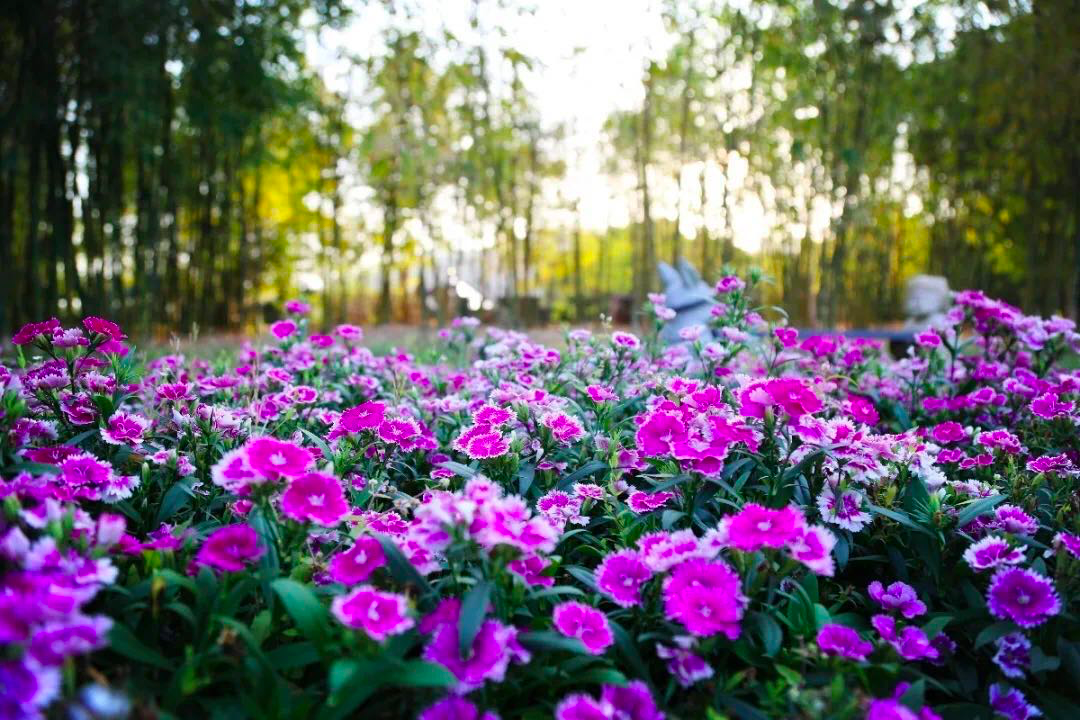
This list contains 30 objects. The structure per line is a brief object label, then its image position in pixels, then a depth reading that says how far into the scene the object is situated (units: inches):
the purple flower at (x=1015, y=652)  15.7
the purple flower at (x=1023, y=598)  15.3
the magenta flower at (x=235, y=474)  13.8
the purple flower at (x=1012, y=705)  15.1
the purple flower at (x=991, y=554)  16.2
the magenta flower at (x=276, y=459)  13.9
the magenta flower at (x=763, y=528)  14.1
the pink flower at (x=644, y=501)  18.7
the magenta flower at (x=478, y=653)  12.4
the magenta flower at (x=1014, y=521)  17.8
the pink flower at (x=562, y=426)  20.5
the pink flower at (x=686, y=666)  13.6
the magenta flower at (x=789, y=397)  16.5
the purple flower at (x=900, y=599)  16.8
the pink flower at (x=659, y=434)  17.6
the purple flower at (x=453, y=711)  12.1
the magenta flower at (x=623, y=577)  14.8
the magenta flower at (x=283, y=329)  32.0
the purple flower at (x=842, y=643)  14.3
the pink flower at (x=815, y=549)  13.8
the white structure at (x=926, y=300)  252.2
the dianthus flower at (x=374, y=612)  12.3
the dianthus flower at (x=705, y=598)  13.4
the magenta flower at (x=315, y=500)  14.0
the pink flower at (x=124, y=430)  18.0
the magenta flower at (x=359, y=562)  13.9
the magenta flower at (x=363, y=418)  19.8
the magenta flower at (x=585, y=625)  13.8
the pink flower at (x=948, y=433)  24.9
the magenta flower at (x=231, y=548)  13.8
